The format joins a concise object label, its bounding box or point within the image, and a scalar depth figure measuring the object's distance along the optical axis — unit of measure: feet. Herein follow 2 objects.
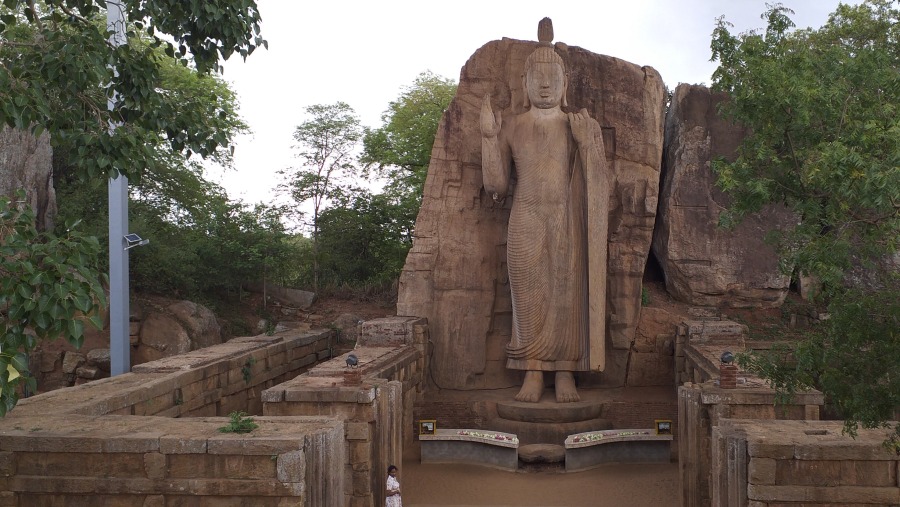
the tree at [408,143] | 62.39
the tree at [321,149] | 60.08
